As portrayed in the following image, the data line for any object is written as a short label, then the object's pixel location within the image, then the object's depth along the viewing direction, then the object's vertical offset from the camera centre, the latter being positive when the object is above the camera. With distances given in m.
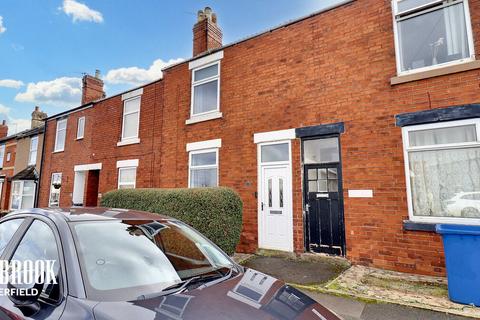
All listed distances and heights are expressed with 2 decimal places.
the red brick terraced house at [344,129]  5.32 +1.55
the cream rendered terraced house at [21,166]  15.67 +1.74
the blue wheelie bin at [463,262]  3.79 -0.91
